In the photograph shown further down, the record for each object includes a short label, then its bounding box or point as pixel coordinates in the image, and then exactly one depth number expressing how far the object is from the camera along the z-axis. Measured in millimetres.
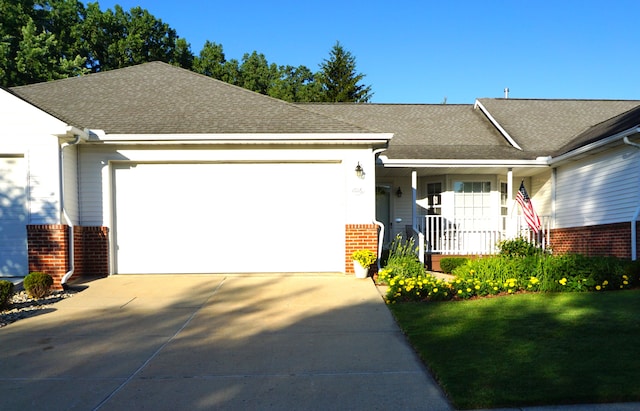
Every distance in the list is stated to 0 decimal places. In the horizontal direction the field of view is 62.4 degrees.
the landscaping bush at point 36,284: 9250
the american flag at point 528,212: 13566
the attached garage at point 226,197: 11211
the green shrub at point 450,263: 13180
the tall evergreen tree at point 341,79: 36938
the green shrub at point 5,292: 8398
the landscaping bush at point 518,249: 11273
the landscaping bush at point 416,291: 8836
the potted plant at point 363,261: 10742
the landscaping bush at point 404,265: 10234
